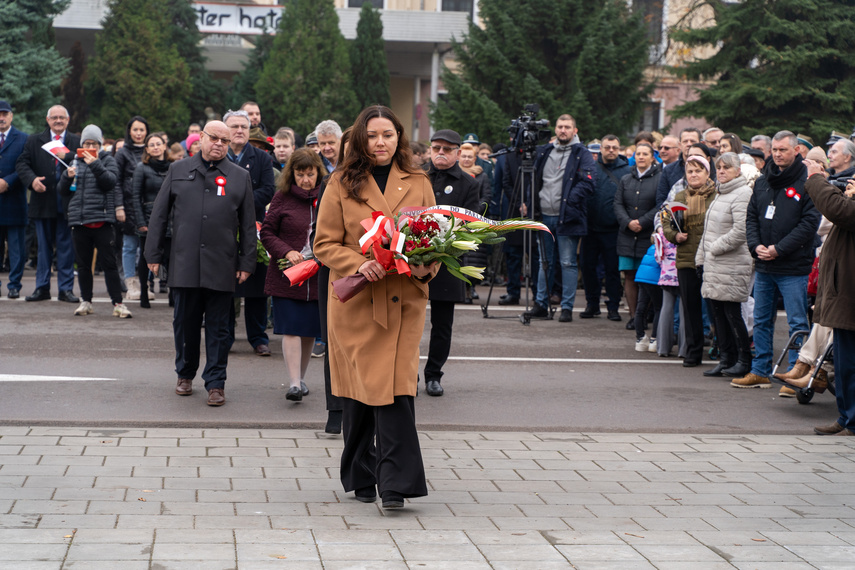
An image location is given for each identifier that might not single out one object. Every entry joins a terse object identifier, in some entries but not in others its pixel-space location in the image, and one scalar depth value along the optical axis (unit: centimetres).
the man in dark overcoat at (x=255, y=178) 1061
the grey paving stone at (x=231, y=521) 520
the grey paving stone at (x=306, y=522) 524
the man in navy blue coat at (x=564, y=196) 1364
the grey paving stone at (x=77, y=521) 509
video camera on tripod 1330
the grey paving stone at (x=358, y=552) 477
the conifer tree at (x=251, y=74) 3431
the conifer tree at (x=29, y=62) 2311
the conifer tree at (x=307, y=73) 3173
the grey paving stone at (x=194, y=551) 465
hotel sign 3469
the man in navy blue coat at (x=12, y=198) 1389
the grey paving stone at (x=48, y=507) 532
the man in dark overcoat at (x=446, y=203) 859
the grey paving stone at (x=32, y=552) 457
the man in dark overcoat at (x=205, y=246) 832
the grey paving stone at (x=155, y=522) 512
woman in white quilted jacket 991
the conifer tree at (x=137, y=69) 3066
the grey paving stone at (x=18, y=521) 505
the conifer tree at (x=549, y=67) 2609
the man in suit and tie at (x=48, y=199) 1367
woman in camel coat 563
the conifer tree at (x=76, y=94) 3200
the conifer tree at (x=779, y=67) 2380
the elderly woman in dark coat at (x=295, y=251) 847
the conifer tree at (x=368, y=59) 3375
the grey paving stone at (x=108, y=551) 462
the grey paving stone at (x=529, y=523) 539
